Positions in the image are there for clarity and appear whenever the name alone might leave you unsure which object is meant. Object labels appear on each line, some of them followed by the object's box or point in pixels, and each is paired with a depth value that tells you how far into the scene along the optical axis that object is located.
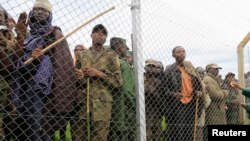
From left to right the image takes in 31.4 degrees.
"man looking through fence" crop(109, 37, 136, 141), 4.35
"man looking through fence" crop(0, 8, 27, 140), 3.59
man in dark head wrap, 3.74
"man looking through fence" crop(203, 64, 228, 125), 6.28
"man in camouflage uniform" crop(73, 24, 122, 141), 4.36
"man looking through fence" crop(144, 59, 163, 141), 5.18
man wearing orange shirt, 5.39
